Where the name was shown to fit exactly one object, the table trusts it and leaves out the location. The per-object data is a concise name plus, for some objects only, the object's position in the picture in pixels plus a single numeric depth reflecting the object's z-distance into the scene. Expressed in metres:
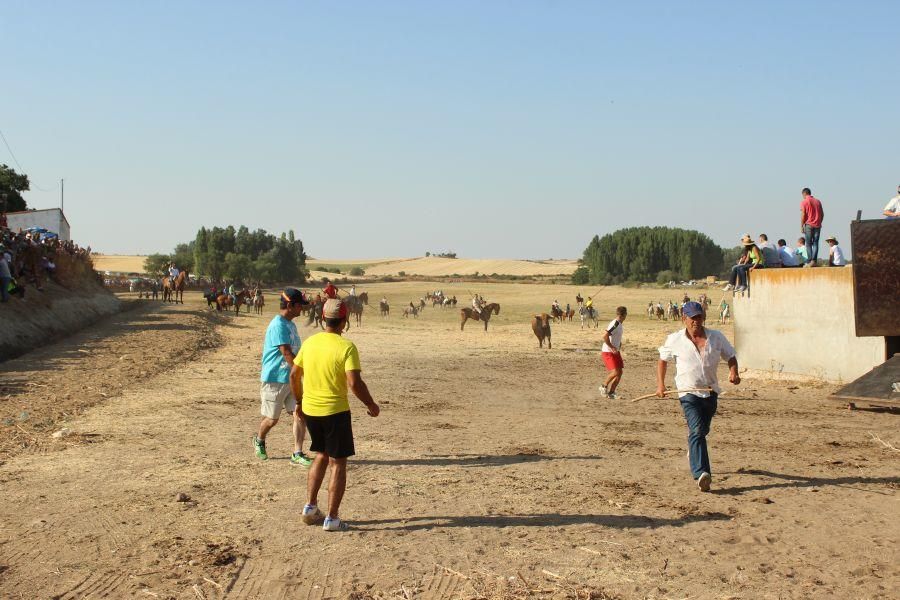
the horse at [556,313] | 45.16
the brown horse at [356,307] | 38.34
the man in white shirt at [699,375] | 7.77
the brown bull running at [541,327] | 26.94
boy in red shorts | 14.10
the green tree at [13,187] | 53.62
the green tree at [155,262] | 109.72
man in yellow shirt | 6.47
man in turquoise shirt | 8.38
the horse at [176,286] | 47.09
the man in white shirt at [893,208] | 15.34
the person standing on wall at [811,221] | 18.25
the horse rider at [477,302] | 41.24
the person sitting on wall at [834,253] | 18.91
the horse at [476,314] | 36.75
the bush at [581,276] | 116.31
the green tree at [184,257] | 104.08
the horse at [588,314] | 40.47
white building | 44.07
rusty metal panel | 14.59
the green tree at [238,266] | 92.06
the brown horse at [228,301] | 43.34
